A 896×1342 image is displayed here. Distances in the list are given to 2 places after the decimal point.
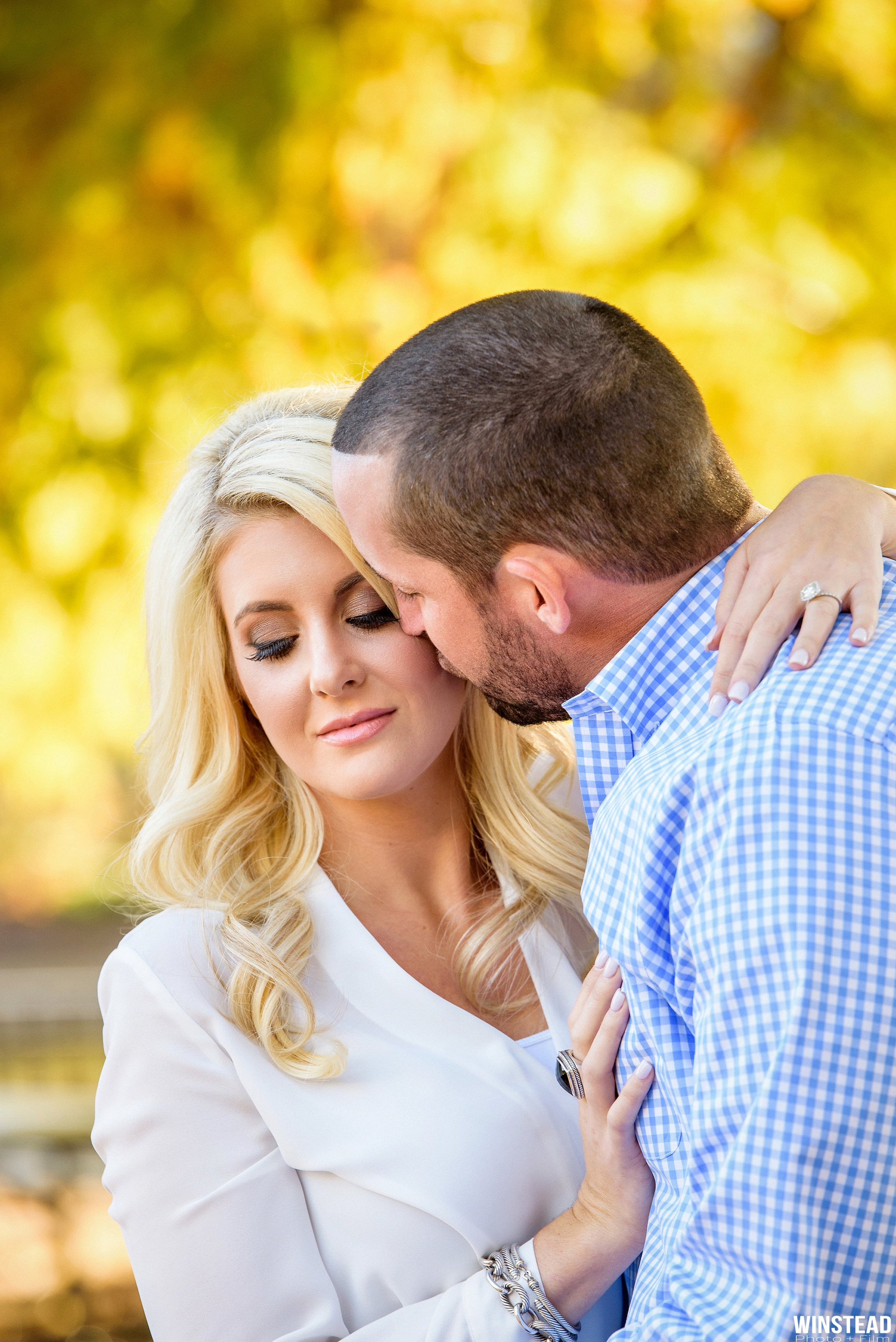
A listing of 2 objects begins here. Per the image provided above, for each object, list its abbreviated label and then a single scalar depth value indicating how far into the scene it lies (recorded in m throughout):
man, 2.29
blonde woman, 2.49
